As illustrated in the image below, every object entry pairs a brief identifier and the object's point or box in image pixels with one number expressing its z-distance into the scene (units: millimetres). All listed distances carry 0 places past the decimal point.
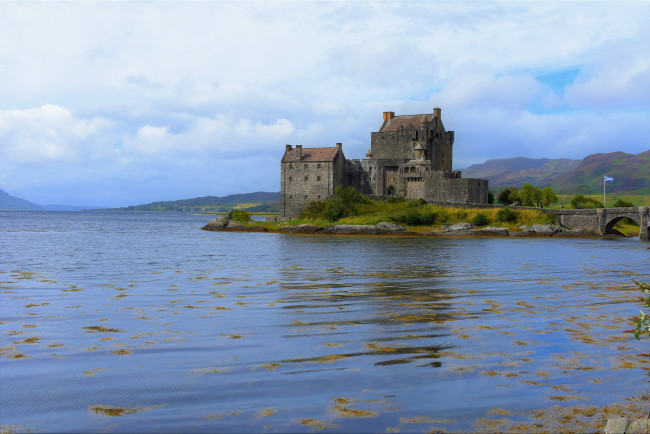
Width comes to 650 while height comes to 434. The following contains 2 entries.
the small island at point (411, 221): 67875
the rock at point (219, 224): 84000
